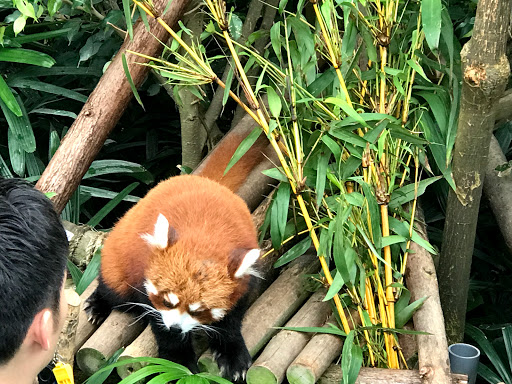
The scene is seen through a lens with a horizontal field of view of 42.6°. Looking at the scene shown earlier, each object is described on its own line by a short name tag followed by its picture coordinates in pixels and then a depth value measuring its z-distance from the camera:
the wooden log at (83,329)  2.44
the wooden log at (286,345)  2.15
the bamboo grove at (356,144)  2.21
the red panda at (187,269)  2.24
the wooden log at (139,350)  2.24
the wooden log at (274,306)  2.38
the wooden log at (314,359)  2.13
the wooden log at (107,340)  2.29
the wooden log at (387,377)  2.13
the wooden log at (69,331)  2.04
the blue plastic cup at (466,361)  2.32
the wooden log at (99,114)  2.75
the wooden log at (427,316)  2.10
